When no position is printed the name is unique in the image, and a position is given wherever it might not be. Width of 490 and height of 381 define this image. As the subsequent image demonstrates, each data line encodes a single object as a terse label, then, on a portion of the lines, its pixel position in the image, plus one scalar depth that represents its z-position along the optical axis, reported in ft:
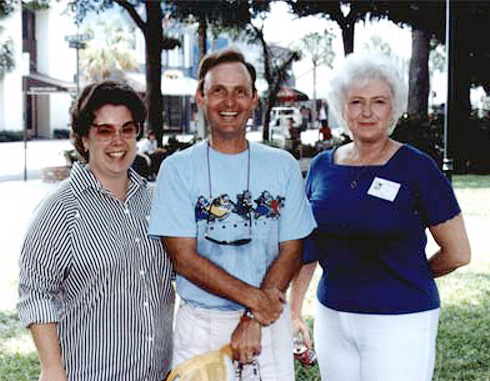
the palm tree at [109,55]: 203.62
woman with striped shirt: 8.35
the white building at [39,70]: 156.35
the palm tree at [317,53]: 236.38
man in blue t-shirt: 8.73
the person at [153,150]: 62.28
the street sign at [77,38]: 66.64
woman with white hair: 9.55
